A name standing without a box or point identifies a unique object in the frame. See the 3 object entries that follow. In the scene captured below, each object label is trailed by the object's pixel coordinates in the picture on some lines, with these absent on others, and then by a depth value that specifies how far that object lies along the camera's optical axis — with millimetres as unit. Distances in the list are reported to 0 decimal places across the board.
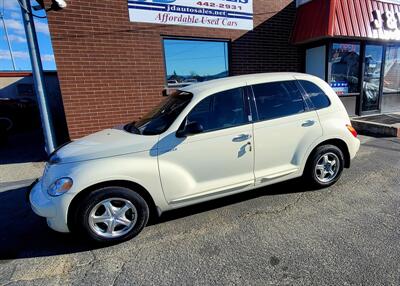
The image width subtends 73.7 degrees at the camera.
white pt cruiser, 2861
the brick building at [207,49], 6180
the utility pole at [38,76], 5408
